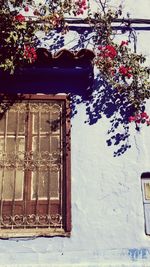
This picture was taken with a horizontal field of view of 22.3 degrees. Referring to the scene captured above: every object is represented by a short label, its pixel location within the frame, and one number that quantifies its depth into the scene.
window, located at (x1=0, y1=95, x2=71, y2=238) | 4.60
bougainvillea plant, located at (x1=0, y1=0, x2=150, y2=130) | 4.86
